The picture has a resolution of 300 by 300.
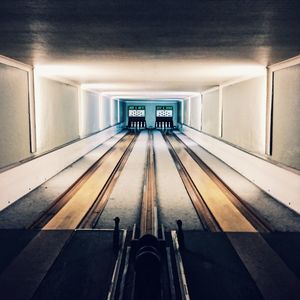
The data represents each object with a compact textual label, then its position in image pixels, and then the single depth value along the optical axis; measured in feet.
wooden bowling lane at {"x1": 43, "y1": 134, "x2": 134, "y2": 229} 20.02
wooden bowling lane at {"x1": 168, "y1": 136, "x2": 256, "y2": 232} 19.53
